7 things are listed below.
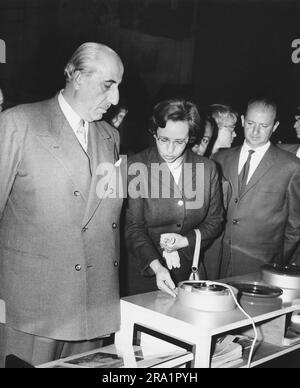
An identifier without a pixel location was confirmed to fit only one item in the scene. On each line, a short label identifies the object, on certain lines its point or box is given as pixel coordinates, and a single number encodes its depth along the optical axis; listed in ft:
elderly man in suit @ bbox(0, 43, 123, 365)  6.04
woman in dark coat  8.26
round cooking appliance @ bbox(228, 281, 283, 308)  6.83
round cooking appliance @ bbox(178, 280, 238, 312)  6.27
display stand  5.69
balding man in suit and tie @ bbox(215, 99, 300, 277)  10.44
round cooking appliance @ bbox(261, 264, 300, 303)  7.44
